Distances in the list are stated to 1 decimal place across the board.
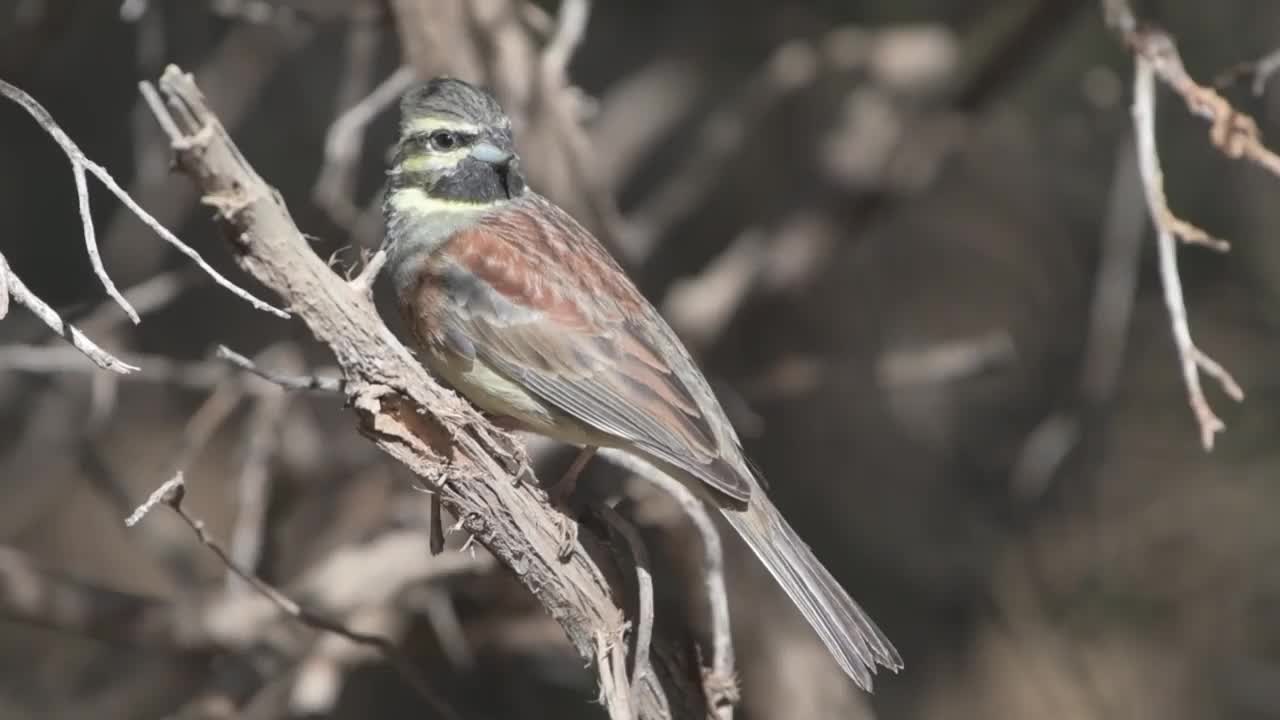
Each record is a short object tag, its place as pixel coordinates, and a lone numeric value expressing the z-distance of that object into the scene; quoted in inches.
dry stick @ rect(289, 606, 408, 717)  356.5
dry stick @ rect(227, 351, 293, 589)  340.2
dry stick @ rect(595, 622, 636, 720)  221.9
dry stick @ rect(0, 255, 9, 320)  195.0
